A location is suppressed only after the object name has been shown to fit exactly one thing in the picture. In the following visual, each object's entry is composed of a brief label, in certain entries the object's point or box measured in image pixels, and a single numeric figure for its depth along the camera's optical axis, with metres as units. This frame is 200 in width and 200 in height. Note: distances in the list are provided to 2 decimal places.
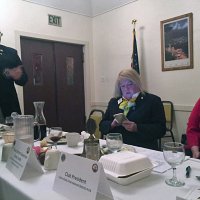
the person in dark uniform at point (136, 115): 1.92
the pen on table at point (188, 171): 1.00
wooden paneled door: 3.73
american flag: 3.63
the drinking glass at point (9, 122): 2.11
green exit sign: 3.87
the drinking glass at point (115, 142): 1.28
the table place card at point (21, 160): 1.05
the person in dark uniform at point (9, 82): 2.75
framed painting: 3.14
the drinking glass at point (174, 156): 0.93
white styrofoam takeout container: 0.93
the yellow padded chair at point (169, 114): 3.37
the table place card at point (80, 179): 0.79
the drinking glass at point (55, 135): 1.42
